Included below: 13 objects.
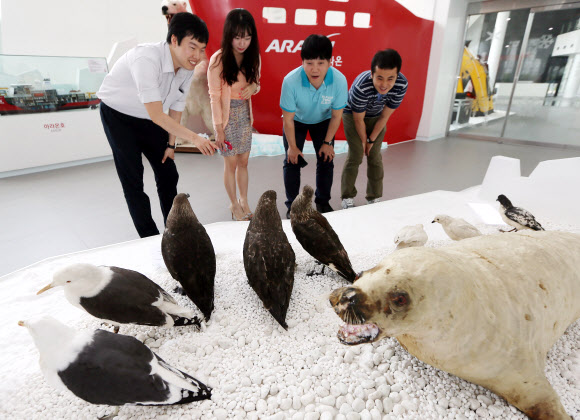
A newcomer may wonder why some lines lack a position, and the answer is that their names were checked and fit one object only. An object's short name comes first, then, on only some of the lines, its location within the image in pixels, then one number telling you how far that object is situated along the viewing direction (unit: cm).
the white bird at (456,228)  153
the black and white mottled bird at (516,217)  161
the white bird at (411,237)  143
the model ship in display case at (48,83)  343
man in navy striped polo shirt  220
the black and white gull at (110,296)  97
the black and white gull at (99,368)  77
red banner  394
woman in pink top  186
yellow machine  571
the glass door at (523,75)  505
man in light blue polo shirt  203
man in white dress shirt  150
